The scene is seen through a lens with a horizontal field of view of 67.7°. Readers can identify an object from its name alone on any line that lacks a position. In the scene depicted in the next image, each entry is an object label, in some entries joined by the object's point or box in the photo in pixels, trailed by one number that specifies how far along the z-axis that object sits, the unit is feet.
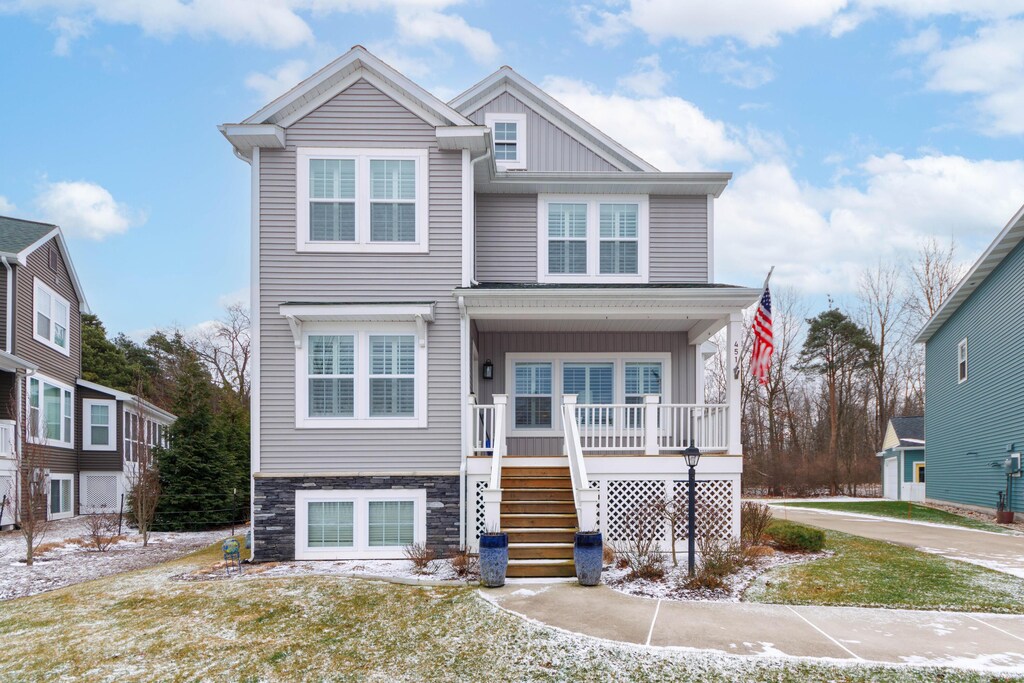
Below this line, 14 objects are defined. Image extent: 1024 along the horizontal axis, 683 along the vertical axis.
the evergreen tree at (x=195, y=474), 58.70
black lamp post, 31.27
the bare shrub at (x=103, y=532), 46.65
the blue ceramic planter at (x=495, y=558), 30.01
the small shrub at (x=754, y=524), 39.06
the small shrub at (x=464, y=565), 32.42
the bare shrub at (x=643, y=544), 31.48
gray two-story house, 37.86
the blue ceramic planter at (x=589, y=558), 30.22
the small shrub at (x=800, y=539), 37.81
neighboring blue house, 58.80
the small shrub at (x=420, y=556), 34.60
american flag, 35.78
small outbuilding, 93.71
